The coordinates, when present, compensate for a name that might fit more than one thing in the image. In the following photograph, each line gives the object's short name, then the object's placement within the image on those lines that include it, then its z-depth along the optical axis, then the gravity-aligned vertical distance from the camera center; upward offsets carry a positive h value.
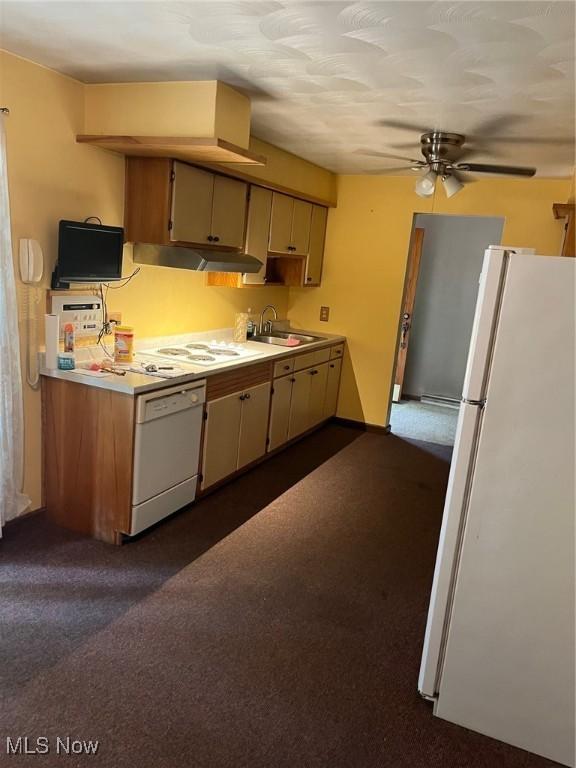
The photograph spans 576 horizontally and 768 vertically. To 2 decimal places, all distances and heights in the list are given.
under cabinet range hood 3.32 +0.03
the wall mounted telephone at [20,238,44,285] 2.84 -0.06
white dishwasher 2.93 -1.03
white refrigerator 1.81 -0.78
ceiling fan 3.51 +0.84
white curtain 2.66 -0.67
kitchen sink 4.81 -0.58
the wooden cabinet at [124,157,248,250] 3.27 +0.35
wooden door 6.66 -0.32
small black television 2.95 +0.01
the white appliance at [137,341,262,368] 3.62 -0.60
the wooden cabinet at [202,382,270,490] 3.55 -1.09
